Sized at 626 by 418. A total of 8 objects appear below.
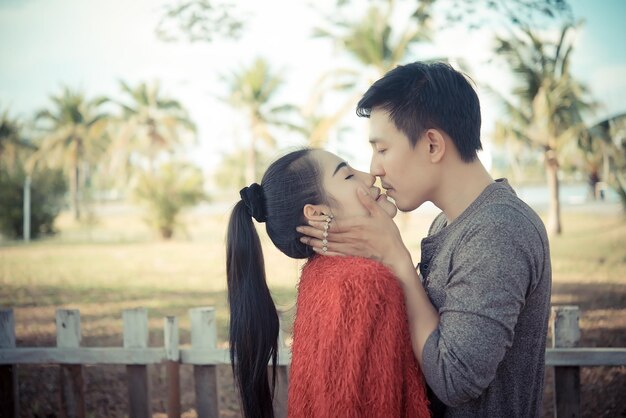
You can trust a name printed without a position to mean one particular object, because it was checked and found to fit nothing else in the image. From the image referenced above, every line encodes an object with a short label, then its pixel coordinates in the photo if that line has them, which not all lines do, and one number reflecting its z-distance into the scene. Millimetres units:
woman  1767
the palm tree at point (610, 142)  20562
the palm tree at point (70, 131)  39438
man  1643
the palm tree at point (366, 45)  22312
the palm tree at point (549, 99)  21859
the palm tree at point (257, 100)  34031
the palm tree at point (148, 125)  34844
